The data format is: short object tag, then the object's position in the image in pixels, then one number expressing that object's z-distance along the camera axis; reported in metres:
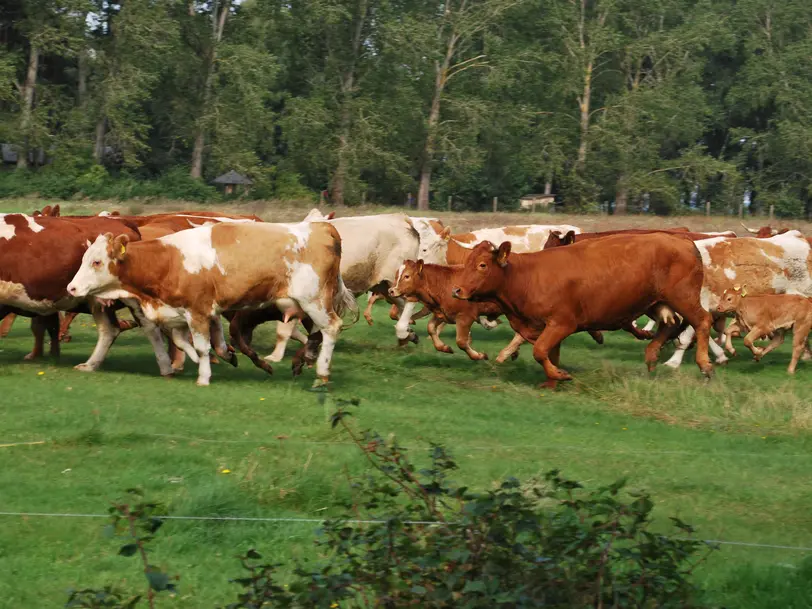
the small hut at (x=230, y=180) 76.06
